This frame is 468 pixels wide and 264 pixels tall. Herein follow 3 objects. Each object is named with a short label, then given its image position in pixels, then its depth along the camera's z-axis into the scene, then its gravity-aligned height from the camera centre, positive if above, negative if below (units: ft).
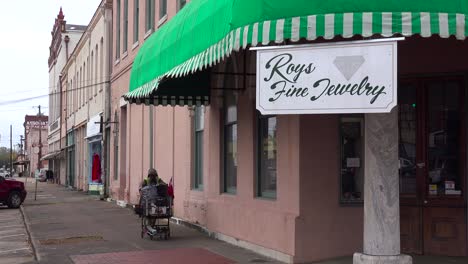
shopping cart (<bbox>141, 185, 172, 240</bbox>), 41.68 -3.34
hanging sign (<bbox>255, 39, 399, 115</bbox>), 20.76 +2.88
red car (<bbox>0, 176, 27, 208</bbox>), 81.94 -4.50
